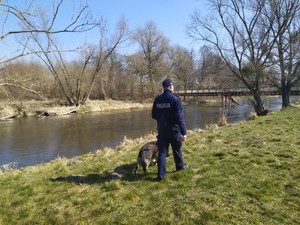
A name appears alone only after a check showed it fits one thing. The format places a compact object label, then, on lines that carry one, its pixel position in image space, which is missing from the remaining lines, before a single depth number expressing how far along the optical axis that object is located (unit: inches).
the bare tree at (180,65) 1792.1
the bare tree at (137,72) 1523.5
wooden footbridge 997.7
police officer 167.4
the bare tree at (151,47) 1603.5
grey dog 186.1
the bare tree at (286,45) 677.5
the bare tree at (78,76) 1189.2
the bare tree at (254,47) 694.4
